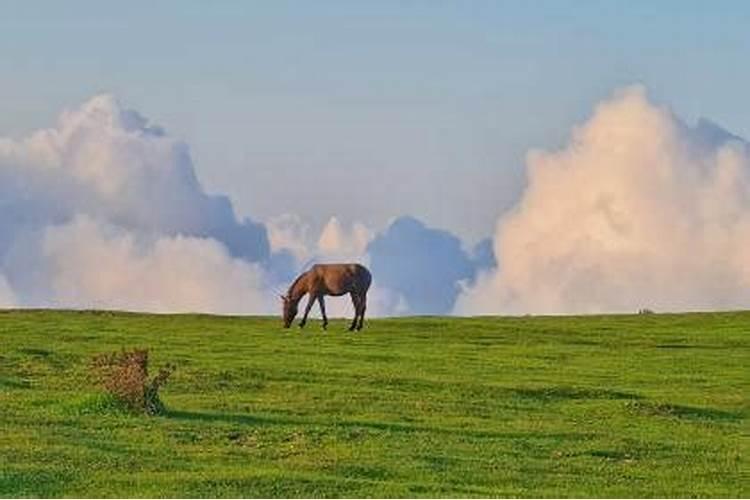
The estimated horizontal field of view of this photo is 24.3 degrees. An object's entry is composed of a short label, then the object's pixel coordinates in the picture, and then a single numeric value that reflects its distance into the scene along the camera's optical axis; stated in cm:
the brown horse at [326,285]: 6325
